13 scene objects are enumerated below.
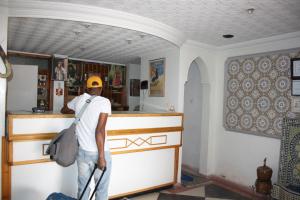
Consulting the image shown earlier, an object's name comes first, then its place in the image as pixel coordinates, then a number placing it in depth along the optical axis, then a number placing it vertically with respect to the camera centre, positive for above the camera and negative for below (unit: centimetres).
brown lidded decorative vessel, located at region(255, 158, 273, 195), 309 -112
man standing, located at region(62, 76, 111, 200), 199 -39
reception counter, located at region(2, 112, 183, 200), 235 -75
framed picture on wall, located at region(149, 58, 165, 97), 405 +31
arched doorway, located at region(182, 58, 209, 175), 425 -45
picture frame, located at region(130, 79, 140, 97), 600 +16
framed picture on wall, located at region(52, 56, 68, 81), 508 +53
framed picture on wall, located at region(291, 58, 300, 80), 305 +39
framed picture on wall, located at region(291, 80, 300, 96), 306 +14
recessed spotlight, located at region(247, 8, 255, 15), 236 +89
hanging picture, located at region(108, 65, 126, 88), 598 +47
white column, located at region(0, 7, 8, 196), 232 +22
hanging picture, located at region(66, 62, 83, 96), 541 +35
